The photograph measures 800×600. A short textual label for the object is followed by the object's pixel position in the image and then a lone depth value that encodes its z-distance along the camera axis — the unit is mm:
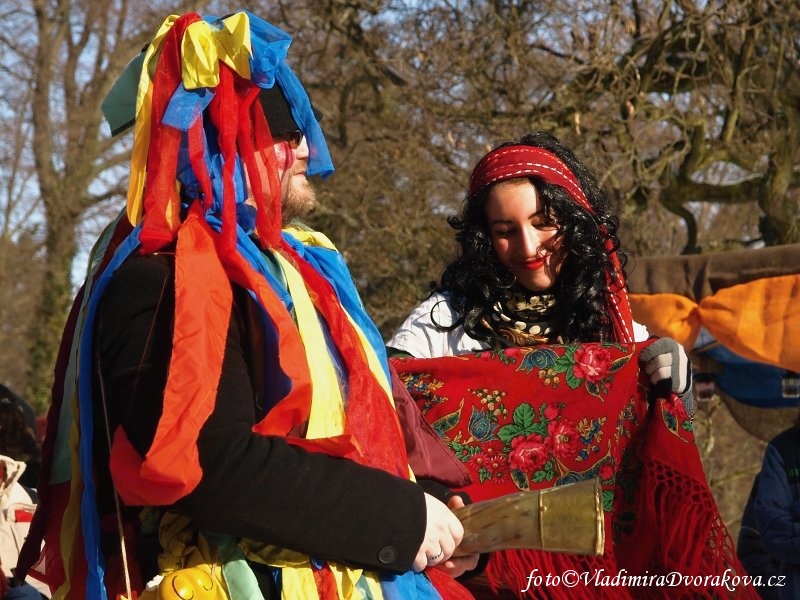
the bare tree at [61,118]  14836
